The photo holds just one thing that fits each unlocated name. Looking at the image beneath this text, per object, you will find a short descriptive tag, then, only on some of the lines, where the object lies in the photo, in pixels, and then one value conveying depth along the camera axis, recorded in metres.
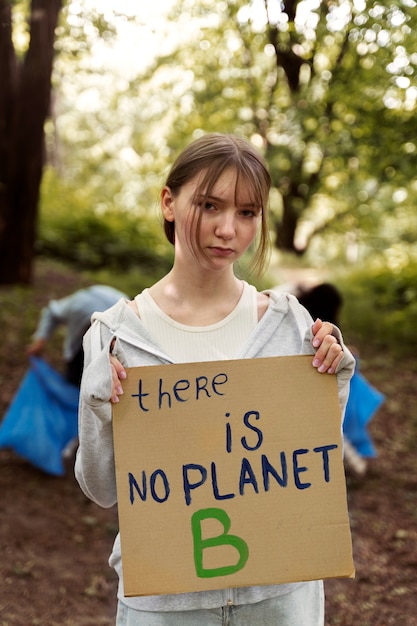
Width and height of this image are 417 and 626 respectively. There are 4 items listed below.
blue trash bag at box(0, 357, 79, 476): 4.79
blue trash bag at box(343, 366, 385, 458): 4.84
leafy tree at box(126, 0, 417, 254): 4.40
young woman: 1.56
